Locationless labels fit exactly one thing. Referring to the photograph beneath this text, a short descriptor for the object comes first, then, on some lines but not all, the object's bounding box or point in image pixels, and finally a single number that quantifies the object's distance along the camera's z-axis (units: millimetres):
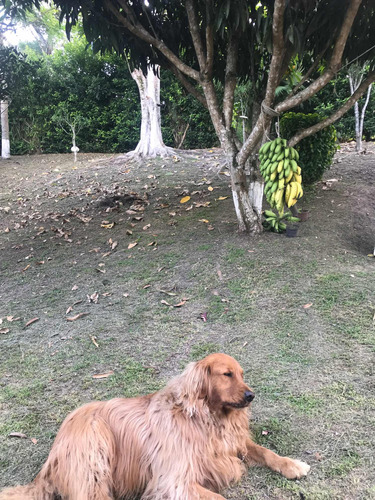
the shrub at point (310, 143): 7191
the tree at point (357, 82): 9391
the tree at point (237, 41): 4488
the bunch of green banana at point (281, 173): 4938
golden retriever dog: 2227
